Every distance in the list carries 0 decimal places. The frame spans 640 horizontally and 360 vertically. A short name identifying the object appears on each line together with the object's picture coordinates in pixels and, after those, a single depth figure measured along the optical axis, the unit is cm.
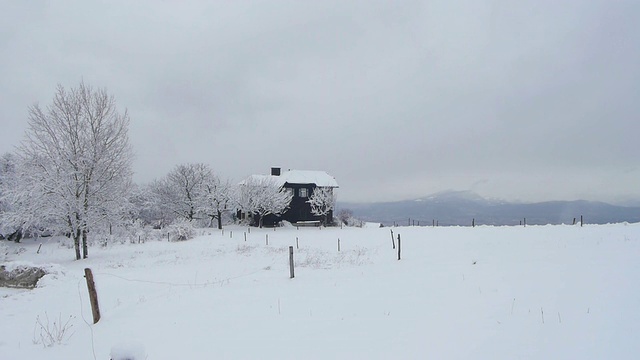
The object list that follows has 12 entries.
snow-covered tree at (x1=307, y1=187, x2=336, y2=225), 5515
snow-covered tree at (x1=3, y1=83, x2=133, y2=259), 2230
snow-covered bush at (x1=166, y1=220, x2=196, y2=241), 3559
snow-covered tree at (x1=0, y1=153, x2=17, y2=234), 3362
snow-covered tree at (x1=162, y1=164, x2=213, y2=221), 5834
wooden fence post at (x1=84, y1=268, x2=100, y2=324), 830
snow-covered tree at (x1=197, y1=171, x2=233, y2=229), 5388
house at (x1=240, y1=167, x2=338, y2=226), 5659
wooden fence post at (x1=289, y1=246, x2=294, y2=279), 1258
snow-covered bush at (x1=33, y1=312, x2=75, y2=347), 708
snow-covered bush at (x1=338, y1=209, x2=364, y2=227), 5914
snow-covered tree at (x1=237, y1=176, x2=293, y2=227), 5191
